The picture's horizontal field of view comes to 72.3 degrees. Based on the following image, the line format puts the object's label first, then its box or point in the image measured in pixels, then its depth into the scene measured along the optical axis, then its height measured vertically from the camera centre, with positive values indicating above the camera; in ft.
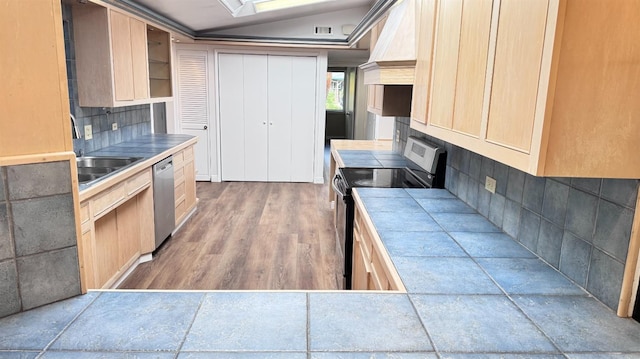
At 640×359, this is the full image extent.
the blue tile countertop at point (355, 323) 3.57 -2.00
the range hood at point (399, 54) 8.20 +0.88
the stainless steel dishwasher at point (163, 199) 12.45 -3.08
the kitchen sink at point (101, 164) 11.27 -1.87
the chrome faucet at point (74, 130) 10.08 -0.91
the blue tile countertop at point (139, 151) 8.87 -1.69
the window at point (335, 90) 36.83 +0.70
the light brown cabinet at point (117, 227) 8.77 -3.15
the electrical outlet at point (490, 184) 6.97 -1.30
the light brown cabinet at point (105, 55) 11.36 +0.97
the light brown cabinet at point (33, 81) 3.80 +0.08
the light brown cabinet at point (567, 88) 3.52 +0.15
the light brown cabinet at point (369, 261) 5.34 -2.40
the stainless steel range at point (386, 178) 9.45 -1.81
